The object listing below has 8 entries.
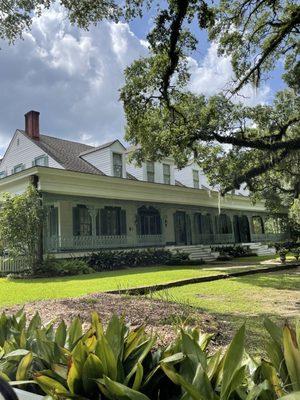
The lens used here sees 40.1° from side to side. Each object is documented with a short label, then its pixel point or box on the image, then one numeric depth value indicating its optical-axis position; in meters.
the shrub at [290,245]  22.44
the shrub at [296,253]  21.74
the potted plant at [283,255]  20.53
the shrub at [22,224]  16.77
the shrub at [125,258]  20.00
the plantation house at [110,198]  20.44
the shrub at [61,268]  17.02
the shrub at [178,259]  22.38
